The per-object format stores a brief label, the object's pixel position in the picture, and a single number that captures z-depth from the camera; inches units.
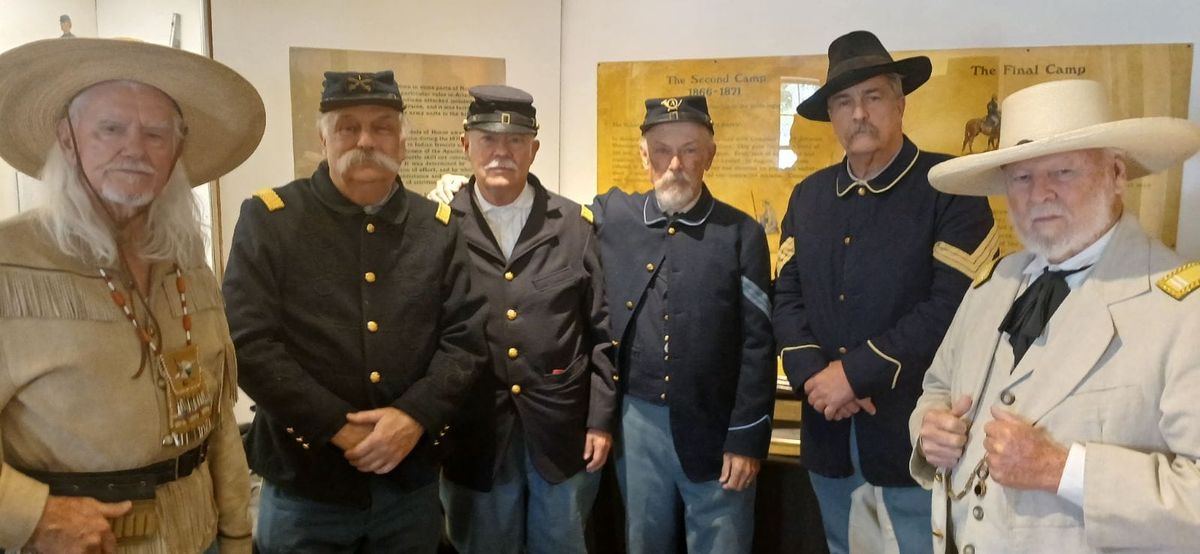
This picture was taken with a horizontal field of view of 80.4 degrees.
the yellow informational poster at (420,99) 134.7
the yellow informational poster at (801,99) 114.5
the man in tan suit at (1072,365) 50.7
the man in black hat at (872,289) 80.4
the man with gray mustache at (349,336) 75.3
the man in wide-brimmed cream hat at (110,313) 52.3
